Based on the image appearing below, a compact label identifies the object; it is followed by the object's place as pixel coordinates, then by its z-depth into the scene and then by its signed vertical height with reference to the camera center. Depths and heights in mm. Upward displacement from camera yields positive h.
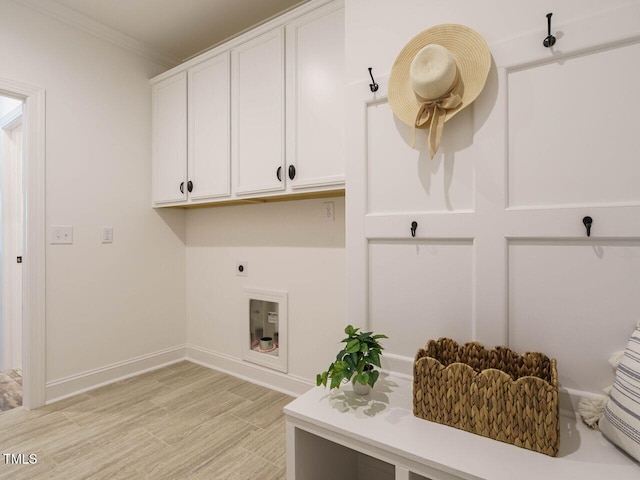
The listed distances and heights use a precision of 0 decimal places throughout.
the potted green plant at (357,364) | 1127 -430
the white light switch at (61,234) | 2203 +47
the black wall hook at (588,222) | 992 +50
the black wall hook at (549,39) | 1036 +627
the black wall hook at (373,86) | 1345 +627
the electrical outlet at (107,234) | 2459 +47
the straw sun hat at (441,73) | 1122 +571
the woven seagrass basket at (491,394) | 862 -438
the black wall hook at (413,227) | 1271 +49
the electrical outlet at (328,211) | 2100 +184
